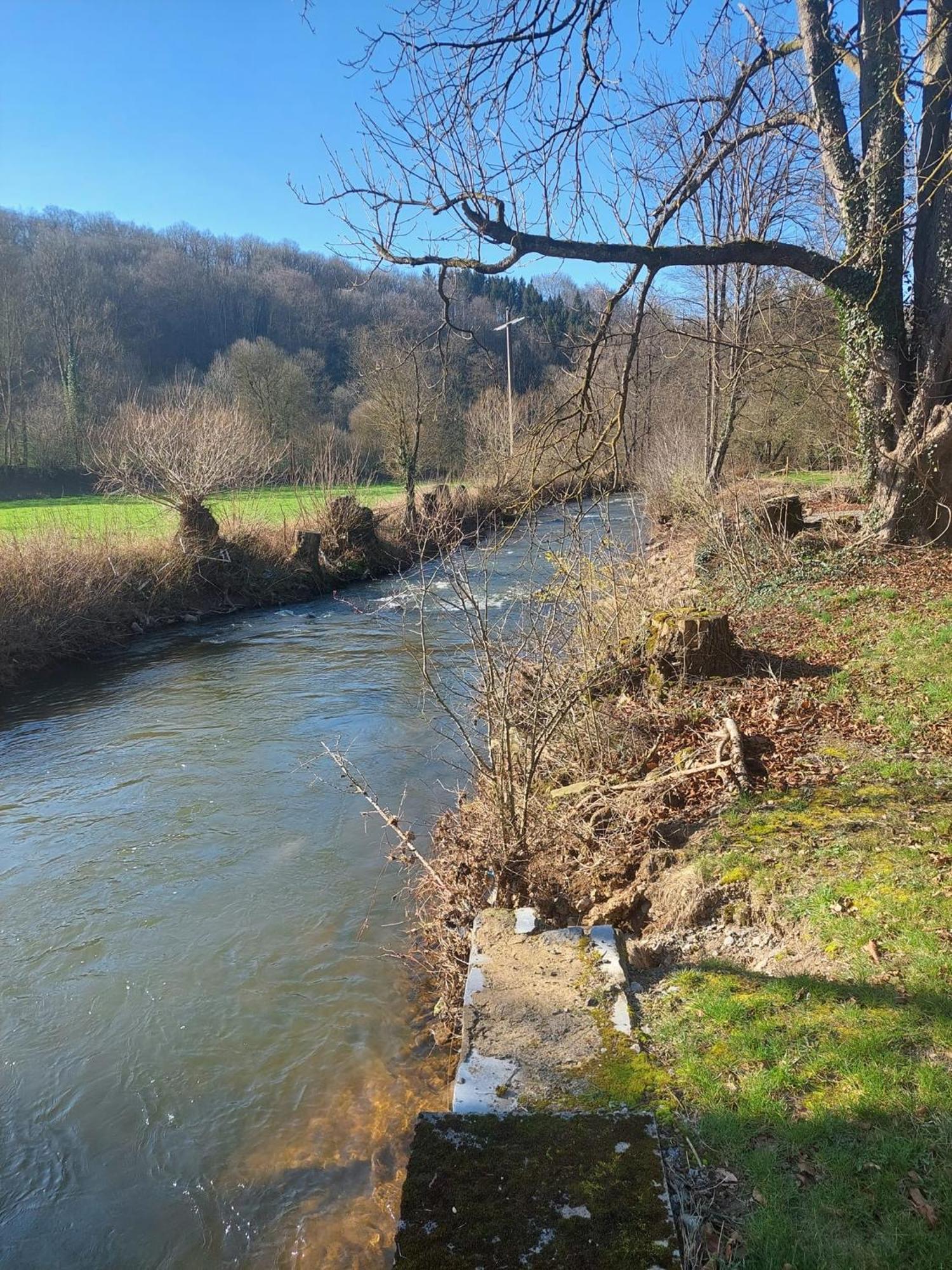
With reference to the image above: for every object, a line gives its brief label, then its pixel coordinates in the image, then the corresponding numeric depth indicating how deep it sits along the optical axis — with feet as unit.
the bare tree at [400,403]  92.73
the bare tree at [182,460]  62.13
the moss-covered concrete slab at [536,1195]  7.95
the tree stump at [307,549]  72.28
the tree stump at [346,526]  76.43
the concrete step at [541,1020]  11.16
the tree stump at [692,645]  26.12
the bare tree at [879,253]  24.64
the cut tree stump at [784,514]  42.06
